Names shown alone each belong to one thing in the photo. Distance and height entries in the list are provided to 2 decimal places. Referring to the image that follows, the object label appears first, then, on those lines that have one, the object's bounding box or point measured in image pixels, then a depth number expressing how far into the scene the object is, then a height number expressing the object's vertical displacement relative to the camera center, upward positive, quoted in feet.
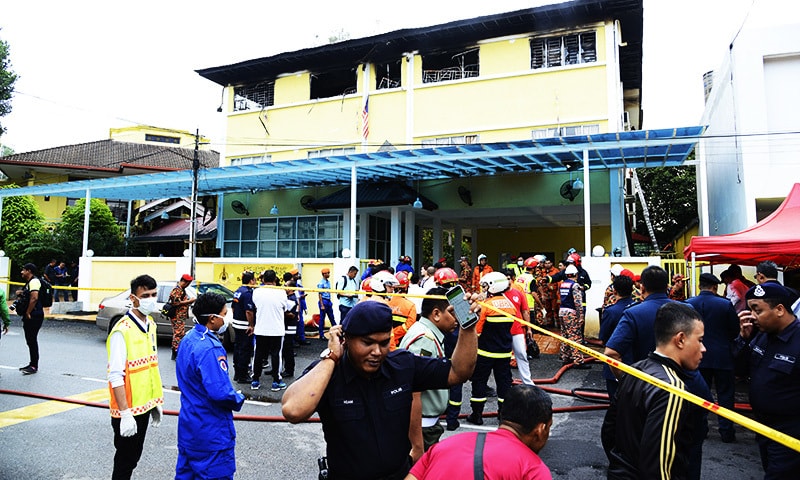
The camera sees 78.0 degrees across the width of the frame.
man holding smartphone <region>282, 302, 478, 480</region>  7.25 -2.09
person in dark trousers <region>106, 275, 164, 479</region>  12.55 -3.20
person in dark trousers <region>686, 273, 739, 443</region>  17.10 -2.82
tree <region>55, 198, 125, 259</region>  70.33 +4.29
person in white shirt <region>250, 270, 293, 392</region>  25.17 -3.44
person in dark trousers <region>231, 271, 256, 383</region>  26.55 -3.78
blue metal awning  38.40 +9.04
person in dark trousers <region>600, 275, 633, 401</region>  18.02 -1.95
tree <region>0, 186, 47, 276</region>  69.77 +4.94
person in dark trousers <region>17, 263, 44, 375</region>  27.94 -2.87
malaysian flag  58.34 +16.14
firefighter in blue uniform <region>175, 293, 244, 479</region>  10.97 -3.44
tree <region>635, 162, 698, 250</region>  93.45 +12.17
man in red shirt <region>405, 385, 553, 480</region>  5.92 -2.36
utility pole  50.44 +3.84
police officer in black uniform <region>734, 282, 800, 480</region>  10.73 -2.49
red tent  22.94 +0.75
